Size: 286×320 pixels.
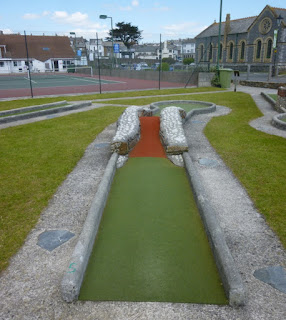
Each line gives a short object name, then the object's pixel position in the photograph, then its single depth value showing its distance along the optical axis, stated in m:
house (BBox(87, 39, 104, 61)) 92.43
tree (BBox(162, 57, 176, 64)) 69.88
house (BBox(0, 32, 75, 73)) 56.69
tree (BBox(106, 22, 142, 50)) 92.44
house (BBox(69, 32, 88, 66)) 60.22
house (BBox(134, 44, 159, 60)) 97.62
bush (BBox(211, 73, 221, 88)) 25.58
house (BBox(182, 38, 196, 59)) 111.10
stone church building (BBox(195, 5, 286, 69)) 46.62
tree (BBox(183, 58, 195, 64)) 65.06
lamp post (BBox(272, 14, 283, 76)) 24.40
